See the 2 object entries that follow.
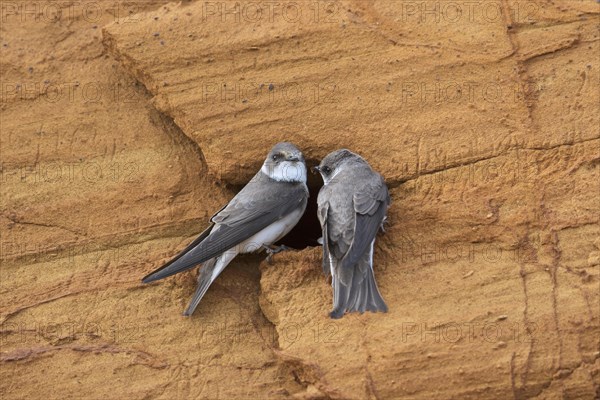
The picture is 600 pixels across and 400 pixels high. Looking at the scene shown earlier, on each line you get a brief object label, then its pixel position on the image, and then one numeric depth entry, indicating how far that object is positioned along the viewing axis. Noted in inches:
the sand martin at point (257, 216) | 446.9
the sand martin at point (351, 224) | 410.3
